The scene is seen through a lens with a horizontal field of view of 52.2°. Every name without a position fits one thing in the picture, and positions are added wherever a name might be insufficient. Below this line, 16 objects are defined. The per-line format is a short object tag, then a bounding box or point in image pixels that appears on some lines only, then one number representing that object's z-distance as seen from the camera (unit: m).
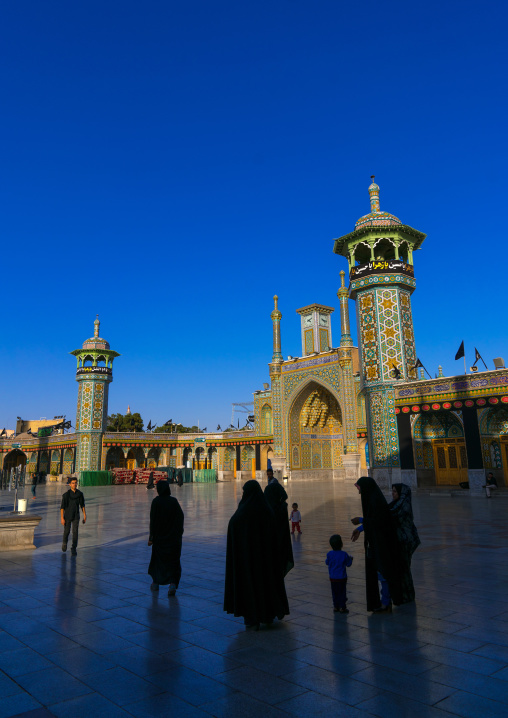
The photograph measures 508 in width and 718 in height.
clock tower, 35.06
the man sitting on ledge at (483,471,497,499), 16.95
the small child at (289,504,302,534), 9.21
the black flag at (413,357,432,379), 21.19
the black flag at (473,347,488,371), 20.56
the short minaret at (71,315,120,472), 36.84
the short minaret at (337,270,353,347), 32.31
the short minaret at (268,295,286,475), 34.50
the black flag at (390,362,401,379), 20.56
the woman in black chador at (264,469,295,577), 4.40
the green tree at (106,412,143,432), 51.69
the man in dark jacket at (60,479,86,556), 7.61
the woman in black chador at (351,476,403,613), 4.52
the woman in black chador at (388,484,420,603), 4.74
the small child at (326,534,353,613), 4.52
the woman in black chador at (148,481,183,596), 5.26
